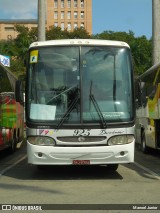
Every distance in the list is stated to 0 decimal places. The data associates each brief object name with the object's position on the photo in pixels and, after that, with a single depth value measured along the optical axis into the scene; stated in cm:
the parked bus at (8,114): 1563
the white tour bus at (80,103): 1080
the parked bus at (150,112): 1653
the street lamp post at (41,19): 2638
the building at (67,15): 14525
